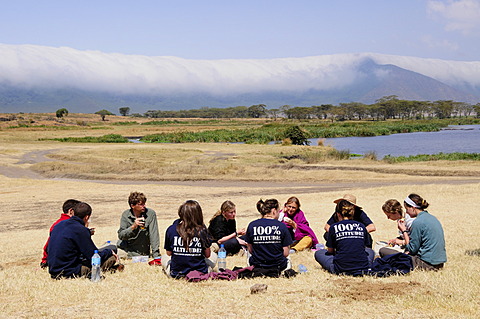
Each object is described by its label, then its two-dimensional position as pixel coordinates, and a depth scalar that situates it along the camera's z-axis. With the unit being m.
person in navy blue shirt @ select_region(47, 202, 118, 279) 8.05
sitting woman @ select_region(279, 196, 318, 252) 10.83
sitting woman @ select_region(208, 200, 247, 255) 9.96
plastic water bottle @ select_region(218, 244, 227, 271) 8.63
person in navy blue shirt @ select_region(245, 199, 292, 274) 8.16
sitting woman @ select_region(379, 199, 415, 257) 9.20
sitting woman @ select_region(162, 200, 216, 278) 7.88
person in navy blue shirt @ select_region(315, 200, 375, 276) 8.04
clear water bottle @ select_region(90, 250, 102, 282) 8.05
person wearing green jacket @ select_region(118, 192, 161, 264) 9.76
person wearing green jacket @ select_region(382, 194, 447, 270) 8.29
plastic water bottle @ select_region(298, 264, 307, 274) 8.89
